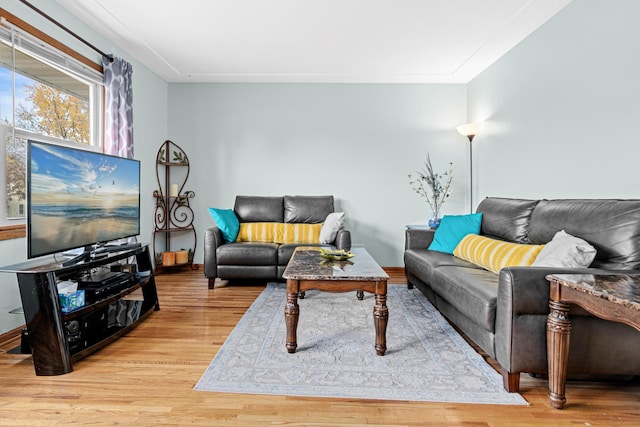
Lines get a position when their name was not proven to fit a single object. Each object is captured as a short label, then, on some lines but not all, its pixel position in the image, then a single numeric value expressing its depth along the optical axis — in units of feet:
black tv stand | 5.99
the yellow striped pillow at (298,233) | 13.10
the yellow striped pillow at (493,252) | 7.30
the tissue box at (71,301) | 6.49
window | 7.58
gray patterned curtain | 10.75
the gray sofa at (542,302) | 5.24
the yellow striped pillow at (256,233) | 13.15
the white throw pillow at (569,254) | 5.92
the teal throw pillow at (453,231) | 10.53
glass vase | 13.17
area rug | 5.56
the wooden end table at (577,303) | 3.89
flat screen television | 6.35
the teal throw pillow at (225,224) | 12.55
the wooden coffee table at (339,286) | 6.64
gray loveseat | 11.77
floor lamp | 13.17
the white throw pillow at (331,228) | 12.54
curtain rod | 8.00
